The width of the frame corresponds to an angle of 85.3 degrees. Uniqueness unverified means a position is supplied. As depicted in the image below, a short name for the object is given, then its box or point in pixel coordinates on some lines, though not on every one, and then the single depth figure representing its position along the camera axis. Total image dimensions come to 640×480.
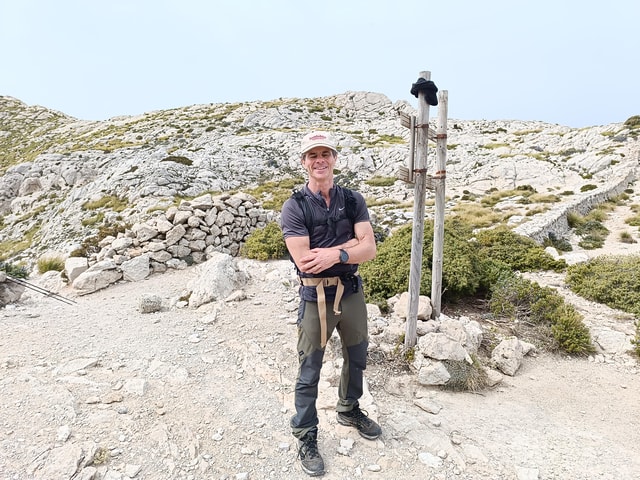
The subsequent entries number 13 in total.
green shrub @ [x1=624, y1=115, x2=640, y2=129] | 33.72
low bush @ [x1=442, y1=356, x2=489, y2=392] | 4.47
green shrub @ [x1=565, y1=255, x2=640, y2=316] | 7.20
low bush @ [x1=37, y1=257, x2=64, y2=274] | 8.93
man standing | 2.89
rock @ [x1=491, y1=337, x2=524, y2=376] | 5.03
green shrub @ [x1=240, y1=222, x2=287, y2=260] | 9.20
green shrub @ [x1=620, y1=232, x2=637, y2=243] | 12.85
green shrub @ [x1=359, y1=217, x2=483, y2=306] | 6.89
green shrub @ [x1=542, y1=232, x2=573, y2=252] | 11.83
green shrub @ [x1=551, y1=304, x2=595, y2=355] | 5.66
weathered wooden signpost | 4.50
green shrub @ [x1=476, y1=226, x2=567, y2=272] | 9.30
